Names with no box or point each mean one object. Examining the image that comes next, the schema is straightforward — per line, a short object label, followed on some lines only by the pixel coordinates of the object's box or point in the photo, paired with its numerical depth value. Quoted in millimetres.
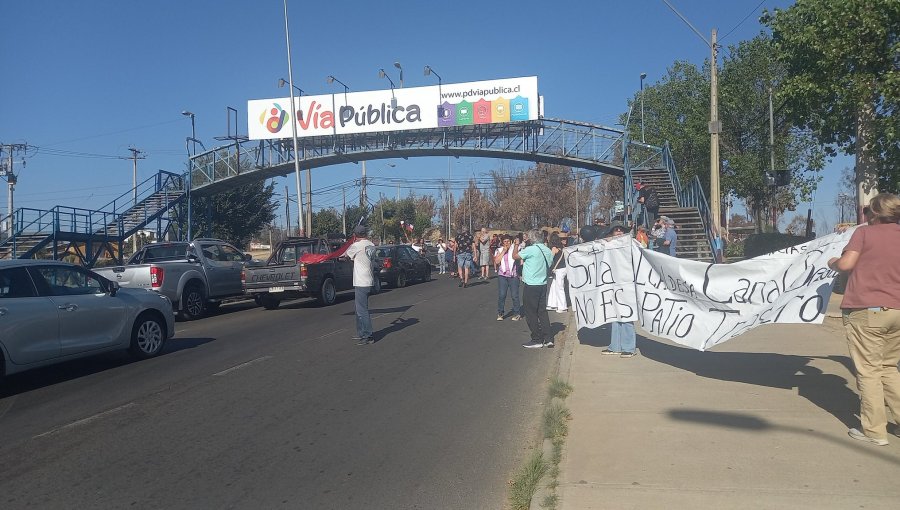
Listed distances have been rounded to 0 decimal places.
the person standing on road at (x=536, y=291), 10398
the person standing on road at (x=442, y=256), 34781
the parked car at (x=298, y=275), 17578
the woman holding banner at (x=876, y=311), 5137
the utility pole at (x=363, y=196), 61575
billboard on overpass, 37406
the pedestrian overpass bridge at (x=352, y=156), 31969
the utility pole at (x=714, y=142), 20922
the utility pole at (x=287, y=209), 50044
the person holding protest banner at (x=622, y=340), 9062
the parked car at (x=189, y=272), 15367
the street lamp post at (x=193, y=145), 33512
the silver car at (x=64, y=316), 8352
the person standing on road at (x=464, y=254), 23438
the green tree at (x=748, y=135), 31484
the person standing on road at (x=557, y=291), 12242
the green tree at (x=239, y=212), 41781
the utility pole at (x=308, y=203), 31297
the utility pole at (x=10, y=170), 43531
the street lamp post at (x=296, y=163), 29398
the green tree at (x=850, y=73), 14352
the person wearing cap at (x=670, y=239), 16141
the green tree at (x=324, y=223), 51012
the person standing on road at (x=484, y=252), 24833
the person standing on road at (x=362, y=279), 11164
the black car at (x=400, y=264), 24459
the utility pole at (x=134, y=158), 60159
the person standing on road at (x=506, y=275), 13930
